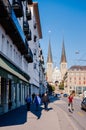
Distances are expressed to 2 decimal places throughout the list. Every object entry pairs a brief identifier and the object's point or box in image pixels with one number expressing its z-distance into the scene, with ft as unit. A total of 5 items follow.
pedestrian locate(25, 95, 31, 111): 41.99
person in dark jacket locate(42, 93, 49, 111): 43.32
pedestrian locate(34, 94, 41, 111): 40.53
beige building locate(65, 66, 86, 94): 231.80
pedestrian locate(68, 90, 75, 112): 43.78
